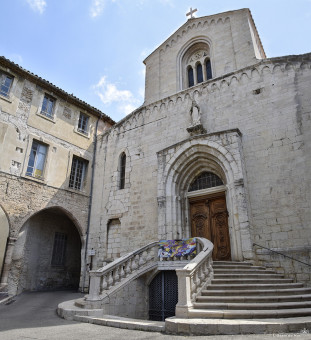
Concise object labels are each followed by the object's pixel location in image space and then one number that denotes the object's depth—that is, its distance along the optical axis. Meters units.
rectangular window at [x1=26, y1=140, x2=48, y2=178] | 11.31
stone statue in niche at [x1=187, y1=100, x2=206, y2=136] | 10.84
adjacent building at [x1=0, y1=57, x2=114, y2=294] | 10.37
